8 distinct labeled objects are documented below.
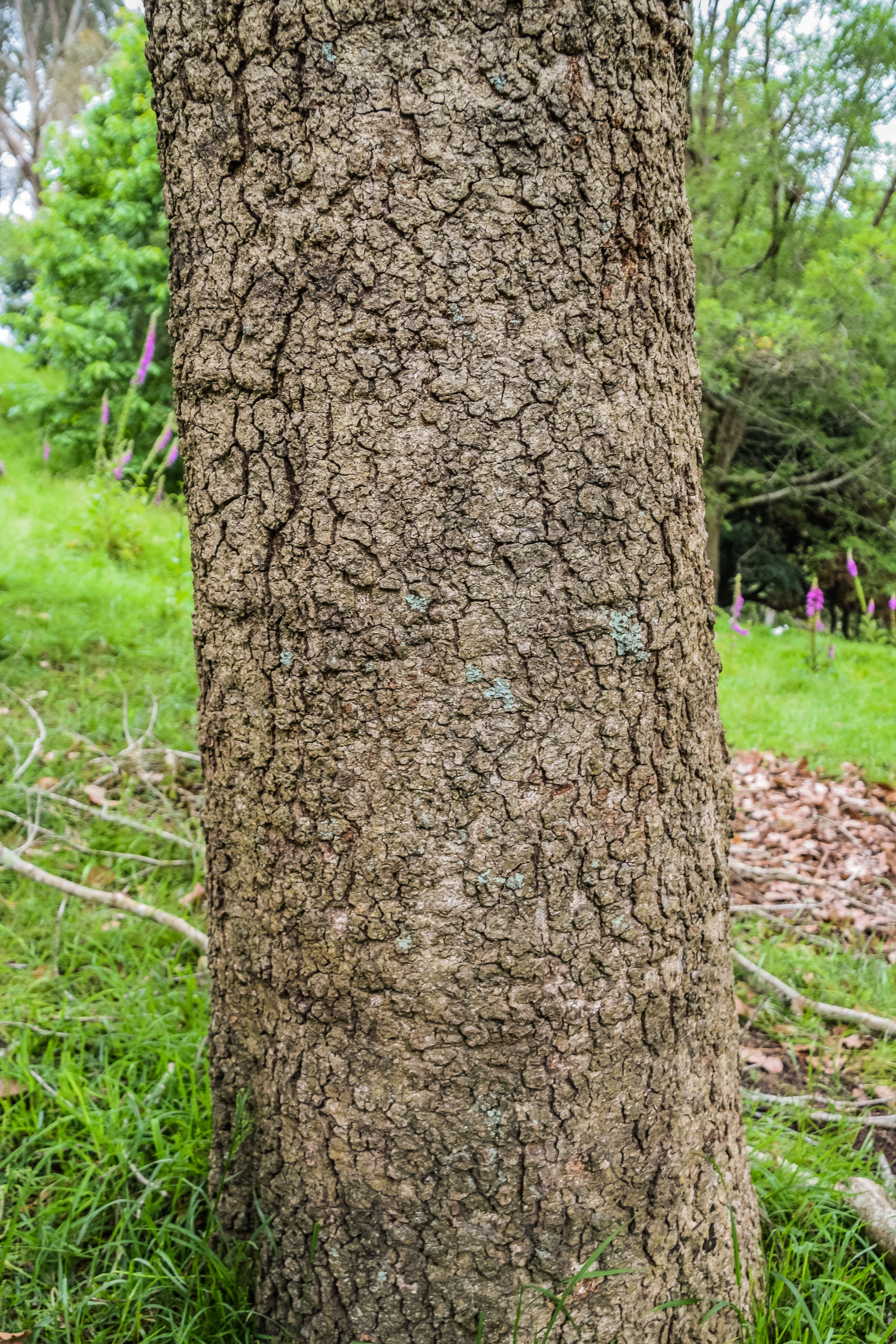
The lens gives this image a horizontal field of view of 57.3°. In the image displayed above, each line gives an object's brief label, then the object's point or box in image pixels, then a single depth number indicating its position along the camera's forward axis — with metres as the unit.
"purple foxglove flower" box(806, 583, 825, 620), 6.49
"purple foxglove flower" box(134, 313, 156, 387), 4.94
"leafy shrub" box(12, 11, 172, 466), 8.72
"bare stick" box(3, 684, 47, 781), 3.01
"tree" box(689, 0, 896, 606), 9.82
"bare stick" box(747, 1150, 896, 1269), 1.55
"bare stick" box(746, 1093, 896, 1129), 1.87
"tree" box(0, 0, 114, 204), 20.11
